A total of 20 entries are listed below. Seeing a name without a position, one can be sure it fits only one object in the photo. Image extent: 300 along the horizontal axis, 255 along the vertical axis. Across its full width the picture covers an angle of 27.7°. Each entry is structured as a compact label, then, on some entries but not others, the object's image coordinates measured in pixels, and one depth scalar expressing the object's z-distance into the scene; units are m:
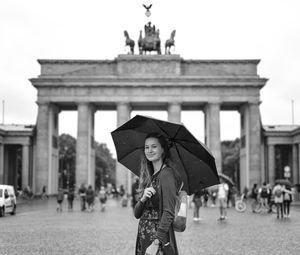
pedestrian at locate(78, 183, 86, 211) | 40.19
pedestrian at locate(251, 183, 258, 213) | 36.54
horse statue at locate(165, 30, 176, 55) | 74.25
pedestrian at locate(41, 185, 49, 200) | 67.80
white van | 33.00
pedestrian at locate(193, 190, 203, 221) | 26.36
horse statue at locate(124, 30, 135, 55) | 73.69
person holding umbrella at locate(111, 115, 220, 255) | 5.95
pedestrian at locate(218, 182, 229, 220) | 27.88
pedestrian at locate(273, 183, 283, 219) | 28.66
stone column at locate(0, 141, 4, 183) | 75.78
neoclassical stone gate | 72.88
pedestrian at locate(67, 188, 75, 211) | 40.48
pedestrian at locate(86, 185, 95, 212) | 39.06
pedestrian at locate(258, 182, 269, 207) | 35.41
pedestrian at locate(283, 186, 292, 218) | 28.80
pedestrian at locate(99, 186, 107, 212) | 39.28
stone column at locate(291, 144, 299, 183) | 76.73
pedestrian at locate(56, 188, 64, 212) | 38.56
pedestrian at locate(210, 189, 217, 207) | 48.35
